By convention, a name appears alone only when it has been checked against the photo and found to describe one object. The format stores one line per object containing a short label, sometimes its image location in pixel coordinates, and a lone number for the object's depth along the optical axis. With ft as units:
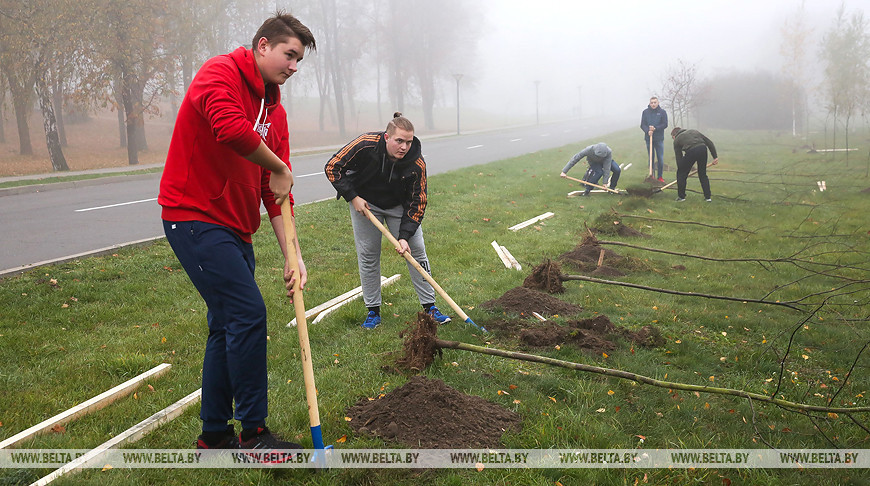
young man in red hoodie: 8.44
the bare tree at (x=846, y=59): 96.12
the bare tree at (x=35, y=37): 60.85
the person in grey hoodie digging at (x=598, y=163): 43.47
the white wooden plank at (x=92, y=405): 10.70
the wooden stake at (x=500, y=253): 25.38
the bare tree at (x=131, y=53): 68.49
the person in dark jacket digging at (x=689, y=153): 41.24
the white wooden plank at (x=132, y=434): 9.64
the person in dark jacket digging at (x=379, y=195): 16.71
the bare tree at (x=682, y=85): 79.72
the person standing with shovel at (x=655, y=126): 51.72
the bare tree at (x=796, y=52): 124.16
